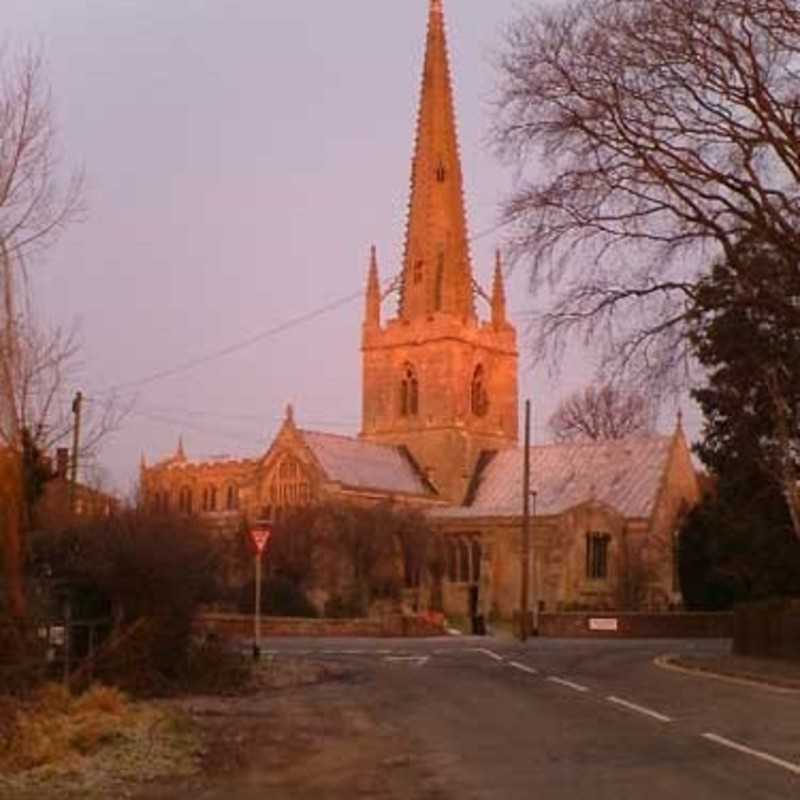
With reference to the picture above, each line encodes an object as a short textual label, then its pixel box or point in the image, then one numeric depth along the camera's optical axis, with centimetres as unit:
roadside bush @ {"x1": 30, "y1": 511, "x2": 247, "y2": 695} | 2241
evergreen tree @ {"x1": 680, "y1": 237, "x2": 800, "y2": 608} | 3206
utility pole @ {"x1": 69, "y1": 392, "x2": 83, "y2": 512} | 2852
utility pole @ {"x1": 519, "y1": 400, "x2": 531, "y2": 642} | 6256
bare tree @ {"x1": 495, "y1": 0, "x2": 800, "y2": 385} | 2939
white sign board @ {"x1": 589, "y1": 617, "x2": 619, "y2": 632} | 6700
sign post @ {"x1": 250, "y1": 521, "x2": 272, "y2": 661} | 3436
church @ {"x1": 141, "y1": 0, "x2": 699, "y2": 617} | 9575
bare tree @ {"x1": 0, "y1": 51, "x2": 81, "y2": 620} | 1830
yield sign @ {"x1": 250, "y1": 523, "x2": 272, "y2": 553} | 3478
